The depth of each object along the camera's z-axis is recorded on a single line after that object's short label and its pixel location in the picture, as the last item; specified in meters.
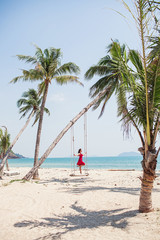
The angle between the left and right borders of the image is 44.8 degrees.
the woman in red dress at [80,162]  13.13
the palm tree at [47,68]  11.65
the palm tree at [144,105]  4.28
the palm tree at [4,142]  18.12
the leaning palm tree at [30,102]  15.90
